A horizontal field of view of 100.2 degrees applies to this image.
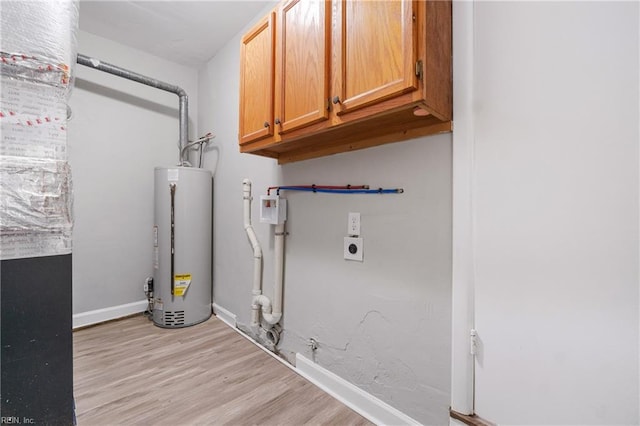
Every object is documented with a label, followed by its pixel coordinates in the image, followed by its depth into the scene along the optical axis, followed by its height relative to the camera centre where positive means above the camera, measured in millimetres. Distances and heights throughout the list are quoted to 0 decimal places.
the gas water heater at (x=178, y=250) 2426 -348
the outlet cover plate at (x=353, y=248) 1486 -200
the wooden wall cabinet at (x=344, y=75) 984 +611
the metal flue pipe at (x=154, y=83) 2291 +1266
